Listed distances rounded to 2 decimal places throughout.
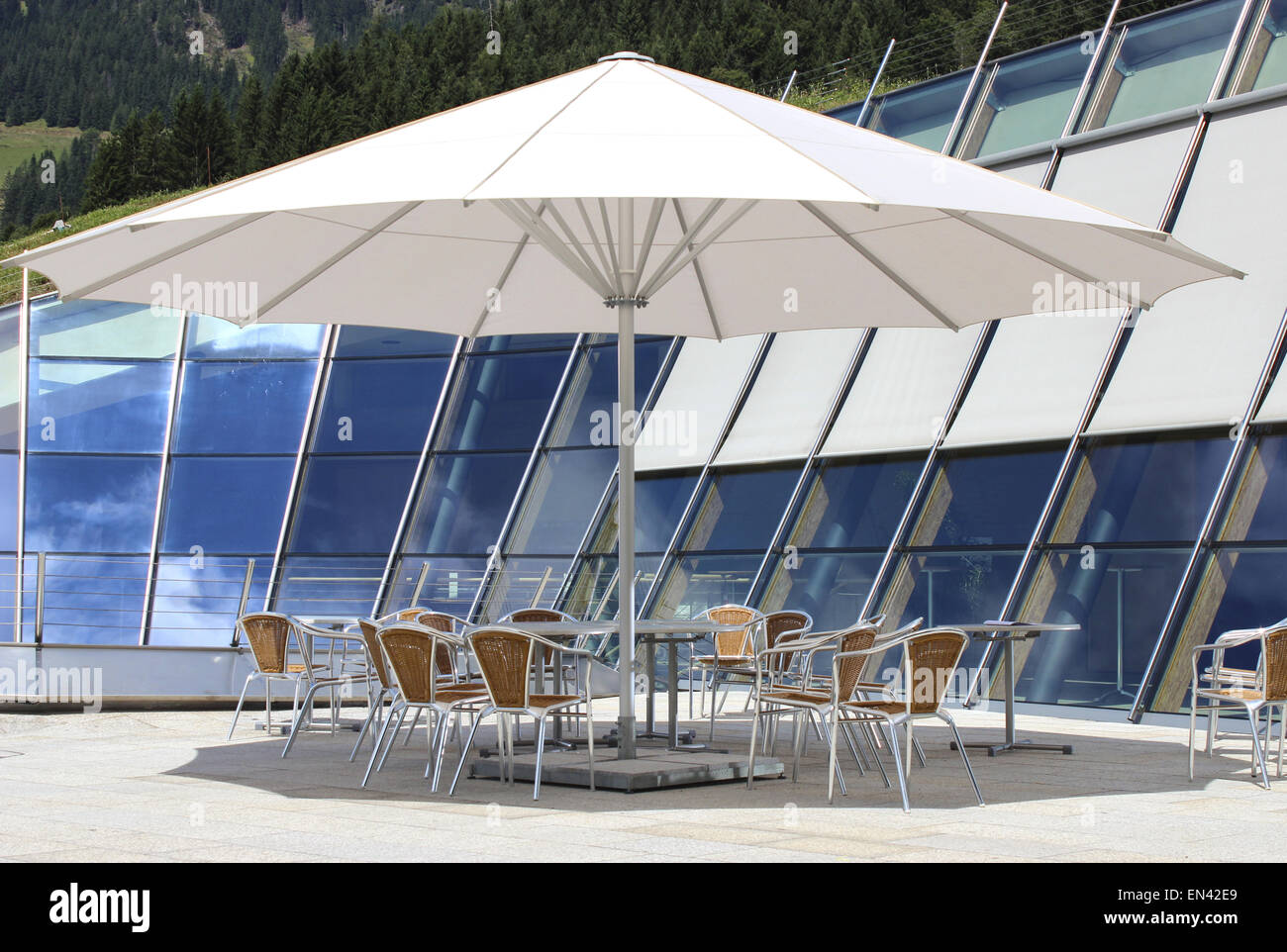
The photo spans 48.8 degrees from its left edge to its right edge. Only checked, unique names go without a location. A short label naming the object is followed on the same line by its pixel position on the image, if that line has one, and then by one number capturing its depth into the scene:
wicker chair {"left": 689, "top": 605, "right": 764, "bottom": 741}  10.68
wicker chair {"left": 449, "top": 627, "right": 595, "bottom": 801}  7.28
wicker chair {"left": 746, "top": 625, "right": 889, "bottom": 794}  7.12
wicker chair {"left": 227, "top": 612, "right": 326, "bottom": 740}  10.05
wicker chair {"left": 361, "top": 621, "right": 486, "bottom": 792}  7.57
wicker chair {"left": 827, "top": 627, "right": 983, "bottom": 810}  6.77
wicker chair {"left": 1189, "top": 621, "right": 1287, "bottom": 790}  7.56
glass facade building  11.06
